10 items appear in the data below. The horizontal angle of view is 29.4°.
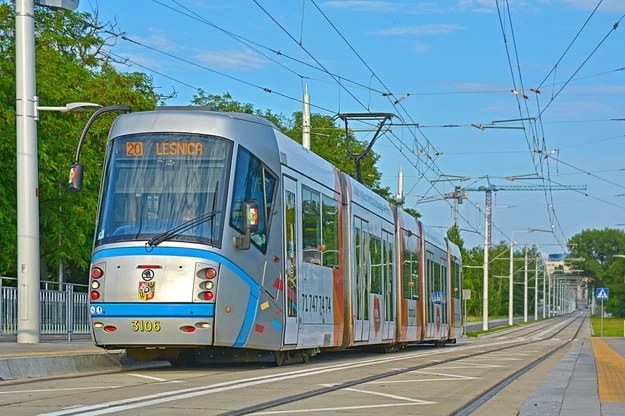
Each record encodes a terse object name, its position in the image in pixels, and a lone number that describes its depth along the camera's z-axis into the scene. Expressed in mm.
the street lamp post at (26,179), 19266
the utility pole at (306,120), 34156
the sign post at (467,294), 55503
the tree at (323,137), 68438
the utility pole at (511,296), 90750
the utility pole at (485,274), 70438
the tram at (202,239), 15320
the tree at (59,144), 34438
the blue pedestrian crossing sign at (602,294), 64562
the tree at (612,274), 118688
